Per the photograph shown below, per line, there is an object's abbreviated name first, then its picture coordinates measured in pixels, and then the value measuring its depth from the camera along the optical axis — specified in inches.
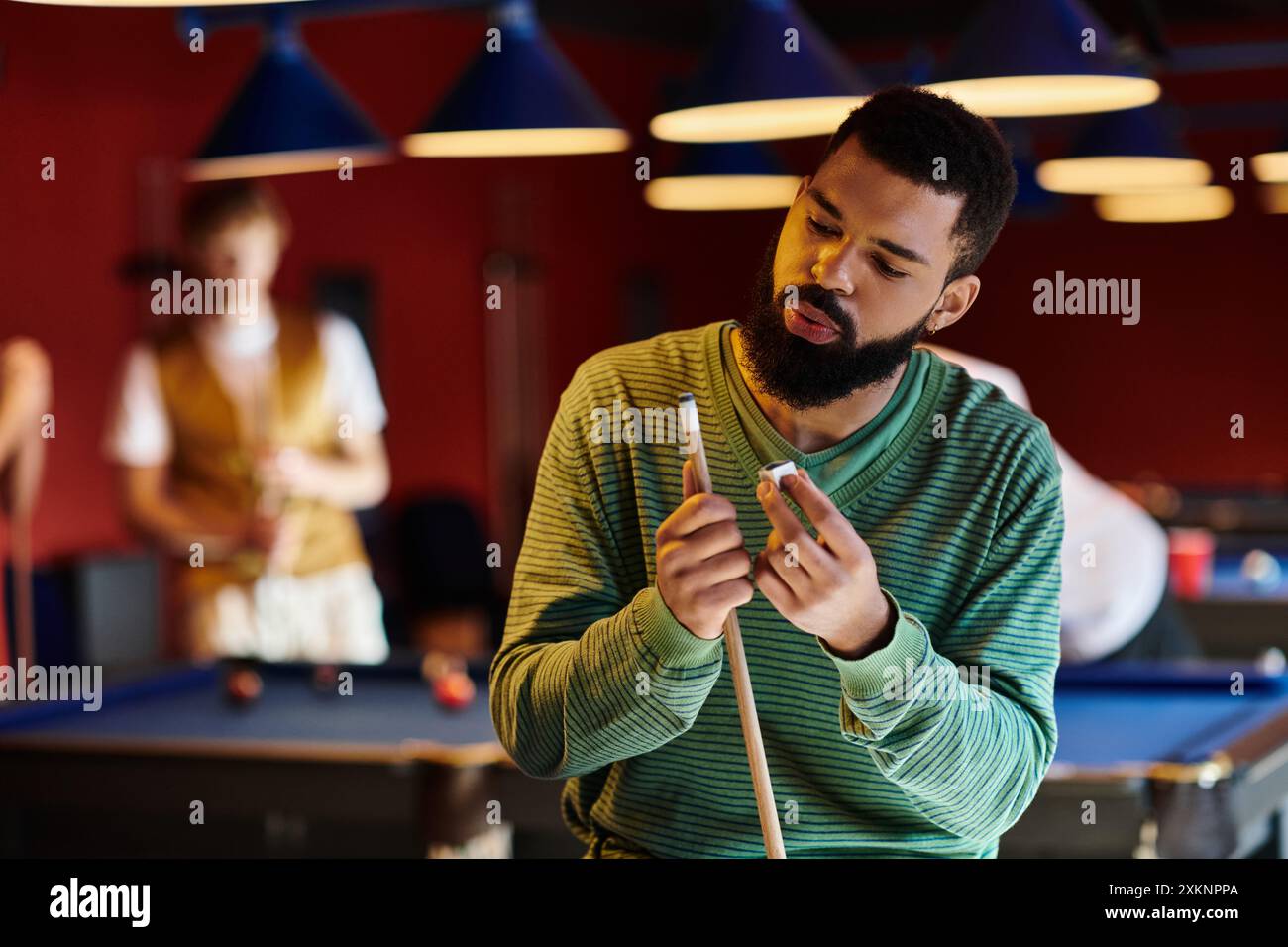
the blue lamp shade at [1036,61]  90.4
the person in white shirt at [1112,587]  152.9
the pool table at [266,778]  111.0
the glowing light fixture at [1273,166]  135.2
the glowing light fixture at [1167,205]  267.3
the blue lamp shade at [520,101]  109.3
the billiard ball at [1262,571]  212.4
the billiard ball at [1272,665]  139.2
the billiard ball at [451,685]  130.0
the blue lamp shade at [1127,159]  150.1
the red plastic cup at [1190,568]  205.8
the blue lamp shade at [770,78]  99.1
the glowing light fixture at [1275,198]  299.9
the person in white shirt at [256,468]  162.1
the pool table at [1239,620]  197.5
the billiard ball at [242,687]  133.0
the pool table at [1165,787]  105.1
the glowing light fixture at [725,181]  132.3
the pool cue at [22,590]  145.9
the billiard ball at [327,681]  139.4
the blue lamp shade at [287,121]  124.8
